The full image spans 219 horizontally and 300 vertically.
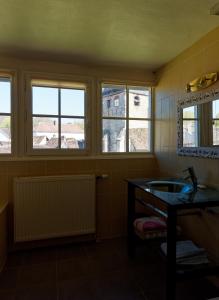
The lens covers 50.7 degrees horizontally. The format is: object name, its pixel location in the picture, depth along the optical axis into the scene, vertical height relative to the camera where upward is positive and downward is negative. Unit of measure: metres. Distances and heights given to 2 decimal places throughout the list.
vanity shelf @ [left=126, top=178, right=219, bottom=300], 1.56 -0.49
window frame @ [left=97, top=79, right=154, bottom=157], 2.77 +0.37
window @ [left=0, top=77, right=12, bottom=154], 2.48 +0.32
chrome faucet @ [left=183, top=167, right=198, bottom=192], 1.90 -0.26
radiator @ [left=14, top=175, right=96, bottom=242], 2.42 -0.64
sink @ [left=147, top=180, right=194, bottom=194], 2.18 -0.36
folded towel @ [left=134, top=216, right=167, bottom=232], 2.18 -0.74
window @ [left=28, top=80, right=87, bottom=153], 2.58 +0.36
